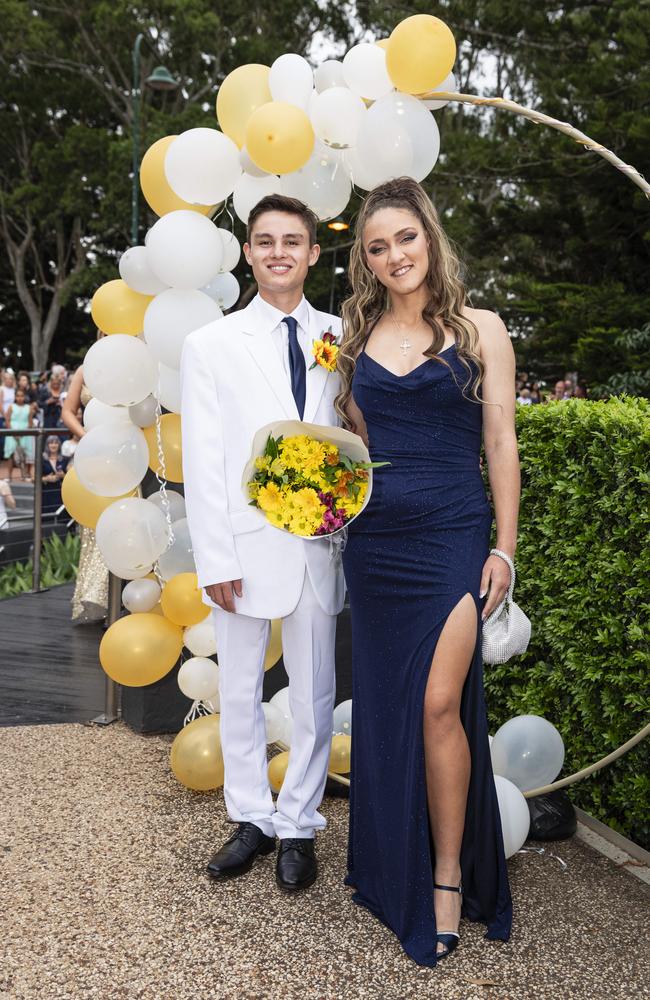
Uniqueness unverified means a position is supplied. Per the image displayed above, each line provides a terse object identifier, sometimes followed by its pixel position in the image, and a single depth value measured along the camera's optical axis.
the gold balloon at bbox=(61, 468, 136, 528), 4.21
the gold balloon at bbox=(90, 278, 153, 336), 3.88
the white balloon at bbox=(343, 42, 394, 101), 3.50
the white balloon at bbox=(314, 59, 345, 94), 3.64
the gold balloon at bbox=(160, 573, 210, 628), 3.84
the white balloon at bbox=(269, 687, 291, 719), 3.98
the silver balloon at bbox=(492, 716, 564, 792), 3.54
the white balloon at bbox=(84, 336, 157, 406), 3.66
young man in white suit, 3.08
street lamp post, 18.59
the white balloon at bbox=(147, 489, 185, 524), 4.02
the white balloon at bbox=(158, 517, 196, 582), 3.99
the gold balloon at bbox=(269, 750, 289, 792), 3.75
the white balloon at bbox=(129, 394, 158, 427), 3.92
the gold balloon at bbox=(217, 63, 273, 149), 3.69
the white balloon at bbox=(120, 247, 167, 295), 3.72
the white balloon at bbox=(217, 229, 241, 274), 3.80
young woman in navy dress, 2.78
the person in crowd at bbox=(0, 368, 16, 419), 15.46
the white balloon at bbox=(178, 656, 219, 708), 3.94
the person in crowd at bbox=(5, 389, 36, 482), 8.45
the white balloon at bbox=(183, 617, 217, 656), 3.94
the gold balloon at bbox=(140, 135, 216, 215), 3.74
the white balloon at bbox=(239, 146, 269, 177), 3.65
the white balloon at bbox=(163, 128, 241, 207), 3.50
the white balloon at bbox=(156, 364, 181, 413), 3.72
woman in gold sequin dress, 6.71
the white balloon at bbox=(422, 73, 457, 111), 3.56
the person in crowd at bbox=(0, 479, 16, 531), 9.05
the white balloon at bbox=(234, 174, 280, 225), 3.75
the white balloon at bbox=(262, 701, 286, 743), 3.91
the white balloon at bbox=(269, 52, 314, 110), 3.57
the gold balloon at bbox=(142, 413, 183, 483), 3.91
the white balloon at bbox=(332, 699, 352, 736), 3.92
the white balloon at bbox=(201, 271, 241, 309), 4.00
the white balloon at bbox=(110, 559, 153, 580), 3.87
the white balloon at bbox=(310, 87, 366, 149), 3.47
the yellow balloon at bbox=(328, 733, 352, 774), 3.93
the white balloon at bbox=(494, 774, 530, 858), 3.18
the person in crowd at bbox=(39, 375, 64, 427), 15.30
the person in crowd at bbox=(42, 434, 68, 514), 9.17
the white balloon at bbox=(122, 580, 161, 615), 4.09
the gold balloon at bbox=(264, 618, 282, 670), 3.70
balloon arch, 3.38
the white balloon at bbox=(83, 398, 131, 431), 3.99
